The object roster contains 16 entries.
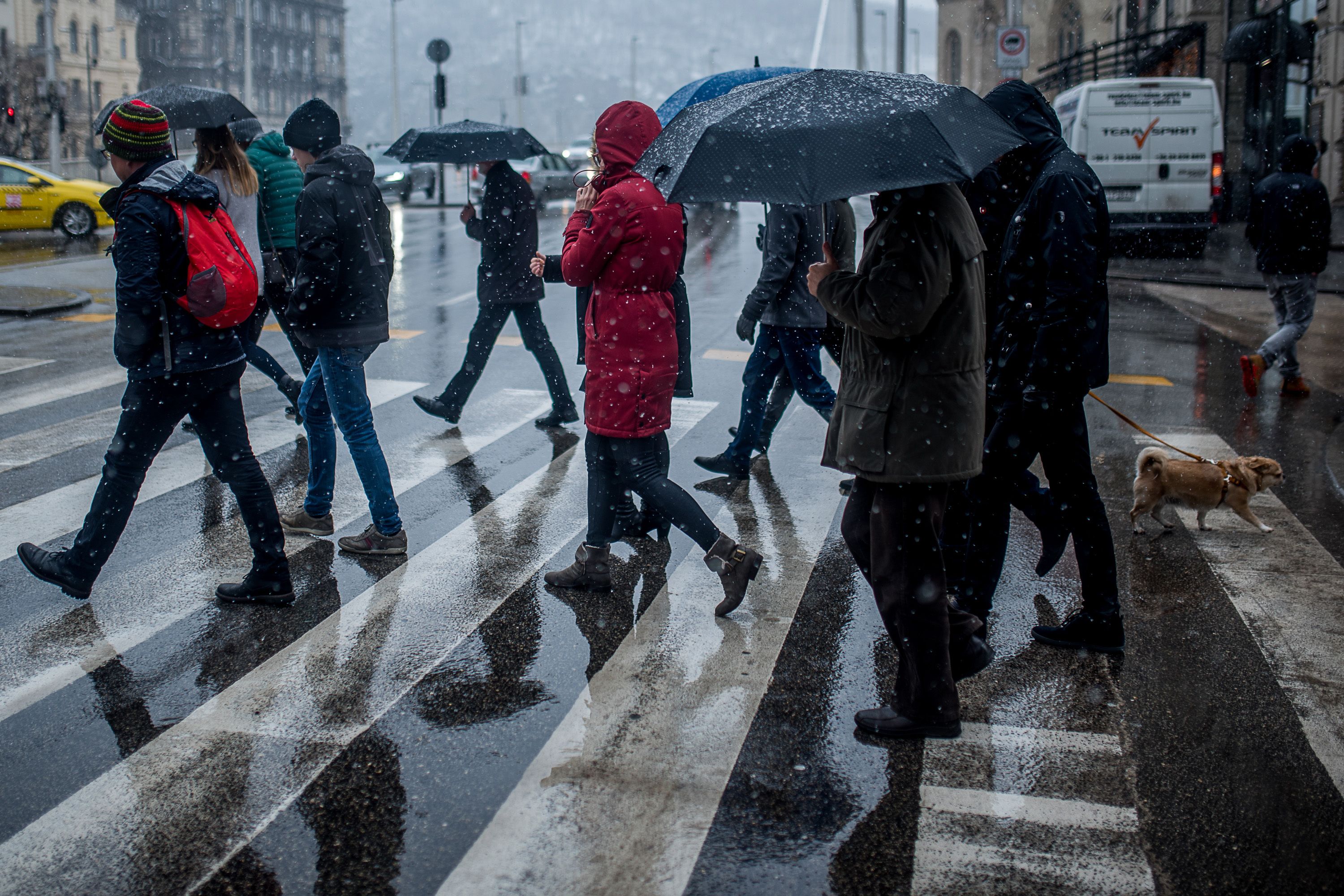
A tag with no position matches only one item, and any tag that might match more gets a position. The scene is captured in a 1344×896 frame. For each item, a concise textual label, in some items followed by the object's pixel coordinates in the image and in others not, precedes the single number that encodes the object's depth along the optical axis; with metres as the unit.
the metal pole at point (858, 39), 31.38
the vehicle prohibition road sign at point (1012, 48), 20.73
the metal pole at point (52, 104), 31.31
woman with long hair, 6.11
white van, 18.28
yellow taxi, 21.14
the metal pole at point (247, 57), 45.25
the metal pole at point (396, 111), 63.03
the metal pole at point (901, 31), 29.03
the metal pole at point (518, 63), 59.34
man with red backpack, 4.25
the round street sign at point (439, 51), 31.25
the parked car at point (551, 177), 31.02
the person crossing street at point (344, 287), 5.01
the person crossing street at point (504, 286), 7.66
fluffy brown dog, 5.52
